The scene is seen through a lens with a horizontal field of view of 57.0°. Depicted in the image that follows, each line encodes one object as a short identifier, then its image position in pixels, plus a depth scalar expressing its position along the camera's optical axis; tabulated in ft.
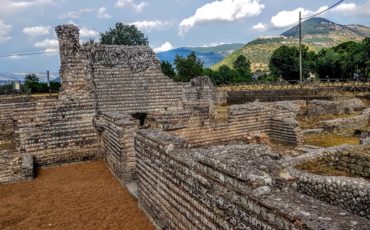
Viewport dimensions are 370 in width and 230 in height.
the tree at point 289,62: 172.35
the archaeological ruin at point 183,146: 13.15
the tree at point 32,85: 143.23
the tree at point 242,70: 187.62
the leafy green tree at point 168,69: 180.08
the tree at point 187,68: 183.11
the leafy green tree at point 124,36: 245.86
